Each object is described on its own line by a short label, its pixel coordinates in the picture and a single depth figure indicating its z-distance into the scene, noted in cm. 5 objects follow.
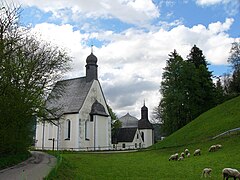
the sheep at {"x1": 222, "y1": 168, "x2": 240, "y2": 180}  1556
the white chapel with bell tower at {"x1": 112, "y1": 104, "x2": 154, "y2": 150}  8506
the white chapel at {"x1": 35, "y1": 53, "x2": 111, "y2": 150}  6019
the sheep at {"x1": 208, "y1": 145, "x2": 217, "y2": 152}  3111
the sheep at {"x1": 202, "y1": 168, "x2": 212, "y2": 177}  1766
